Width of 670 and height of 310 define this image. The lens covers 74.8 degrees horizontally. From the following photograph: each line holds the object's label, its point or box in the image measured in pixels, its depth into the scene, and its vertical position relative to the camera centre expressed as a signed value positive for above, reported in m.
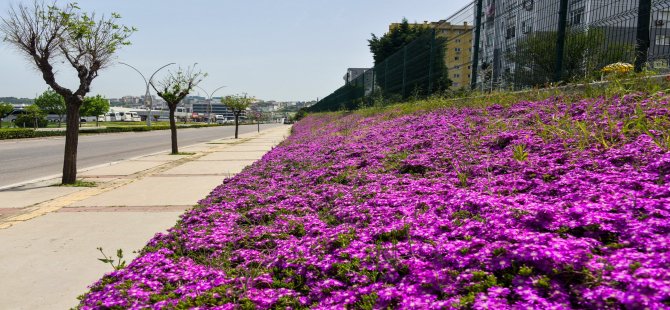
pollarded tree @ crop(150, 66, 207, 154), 19.56 +1.19
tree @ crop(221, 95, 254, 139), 34.30 +1.32
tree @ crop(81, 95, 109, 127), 79.44 +2.15
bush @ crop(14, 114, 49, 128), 55.88 -0.60
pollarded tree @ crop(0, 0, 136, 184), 9.36 +1.48
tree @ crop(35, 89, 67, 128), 80.56 +2.73
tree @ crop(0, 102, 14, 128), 58.10 +0.94
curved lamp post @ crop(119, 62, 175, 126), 59.45 +2.73
